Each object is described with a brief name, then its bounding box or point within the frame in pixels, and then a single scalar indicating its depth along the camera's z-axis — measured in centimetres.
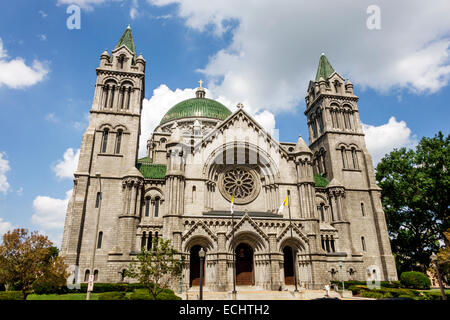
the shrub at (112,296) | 2041
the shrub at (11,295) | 2081
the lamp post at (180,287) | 2734
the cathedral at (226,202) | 3002
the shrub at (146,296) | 1995
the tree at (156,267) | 2077
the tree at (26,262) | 2239
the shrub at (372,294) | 2571
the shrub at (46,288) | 2423
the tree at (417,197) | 3988
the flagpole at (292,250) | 3034
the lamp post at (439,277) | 2156
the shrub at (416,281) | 3428
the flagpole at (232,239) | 2858
